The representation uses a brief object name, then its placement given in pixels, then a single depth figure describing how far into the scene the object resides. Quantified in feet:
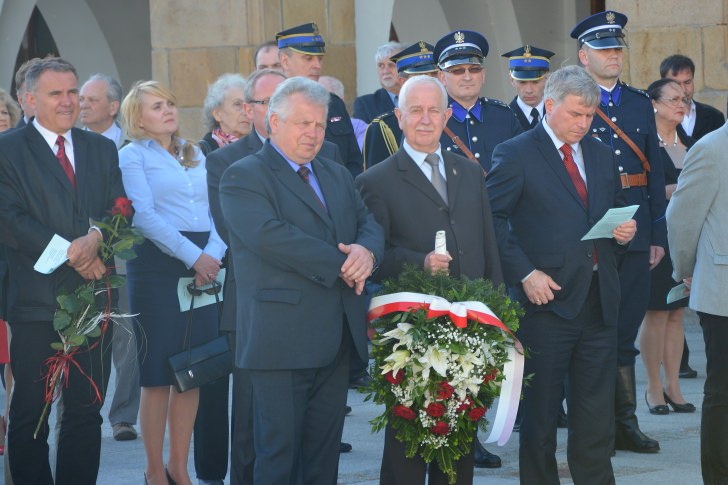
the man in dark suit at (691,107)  44.67
